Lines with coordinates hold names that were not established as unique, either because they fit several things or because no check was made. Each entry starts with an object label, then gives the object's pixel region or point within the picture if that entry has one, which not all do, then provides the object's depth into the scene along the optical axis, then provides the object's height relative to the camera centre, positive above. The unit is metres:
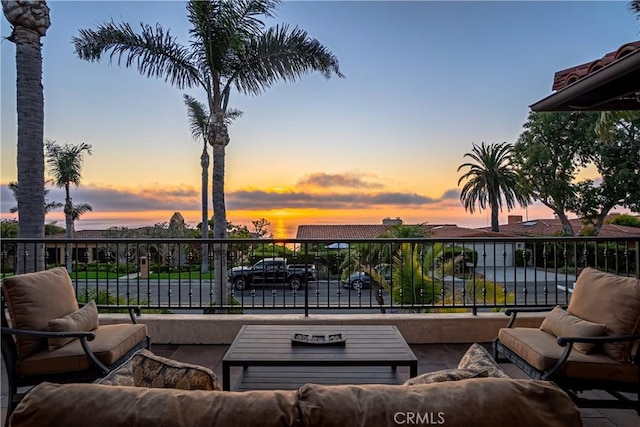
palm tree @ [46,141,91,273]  16.31 +2.33
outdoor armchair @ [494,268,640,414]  2.28 -0.78
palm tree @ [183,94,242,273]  14.40 +3.26
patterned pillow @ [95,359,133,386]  1.44 -0.58
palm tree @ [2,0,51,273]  5.05 +1.28
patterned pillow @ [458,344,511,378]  1.33 -0.51
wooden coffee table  2.27 -0.79
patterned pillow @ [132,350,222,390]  1.24 -0.48
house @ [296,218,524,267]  16.82 -0.56
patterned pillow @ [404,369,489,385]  1.19 -0.47
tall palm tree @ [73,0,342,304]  6.94 +2.98
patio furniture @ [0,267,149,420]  2.38 -0.75
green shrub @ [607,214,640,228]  20.44 -0.20
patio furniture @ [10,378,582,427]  0.97 -0.46
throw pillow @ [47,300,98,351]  2.45 -0.65
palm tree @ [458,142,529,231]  22.45 +2.03
